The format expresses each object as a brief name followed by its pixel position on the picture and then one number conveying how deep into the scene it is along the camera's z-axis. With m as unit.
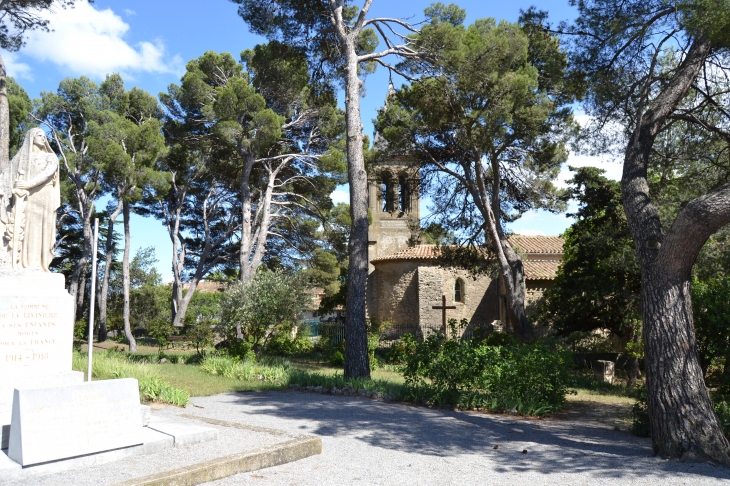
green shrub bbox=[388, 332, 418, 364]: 18.72
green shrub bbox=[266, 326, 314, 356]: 21.41
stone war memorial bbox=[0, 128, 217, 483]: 4.92
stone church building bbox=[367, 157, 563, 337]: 26.80
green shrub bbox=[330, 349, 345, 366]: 18.38
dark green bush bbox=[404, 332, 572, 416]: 9.68
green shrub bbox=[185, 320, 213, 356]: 19.55
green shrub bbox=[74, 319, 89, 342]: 28.45
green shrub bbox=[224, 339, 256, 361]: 15.47
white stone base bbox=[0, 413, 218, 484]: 4.73
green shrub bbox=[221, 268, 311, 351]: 16.45
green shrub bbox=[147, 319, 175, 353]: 24.44
